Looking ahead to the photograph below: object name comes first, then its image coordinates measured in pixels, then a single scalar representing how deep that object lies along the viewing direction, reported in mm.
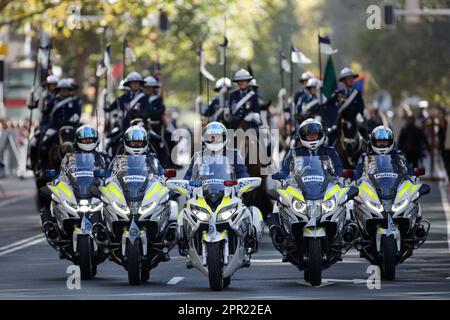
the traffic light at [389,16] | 47094
